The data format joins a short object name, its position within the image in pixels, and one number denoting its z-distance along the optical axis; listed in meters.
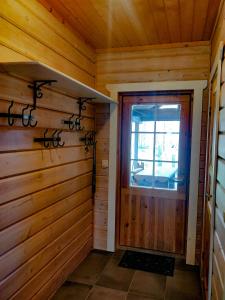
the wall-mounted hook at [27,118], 1.81
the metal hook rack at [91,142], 2.87
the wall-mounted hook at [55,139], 2.20
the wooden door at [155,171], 2.96
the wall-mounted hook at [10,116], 1.66
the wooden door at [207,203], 2.21
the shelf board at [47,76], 1.50
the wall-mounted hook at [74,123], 2.44
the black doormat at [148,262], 2.77
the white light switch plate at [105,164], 3.10
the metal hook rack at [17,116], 1.65
